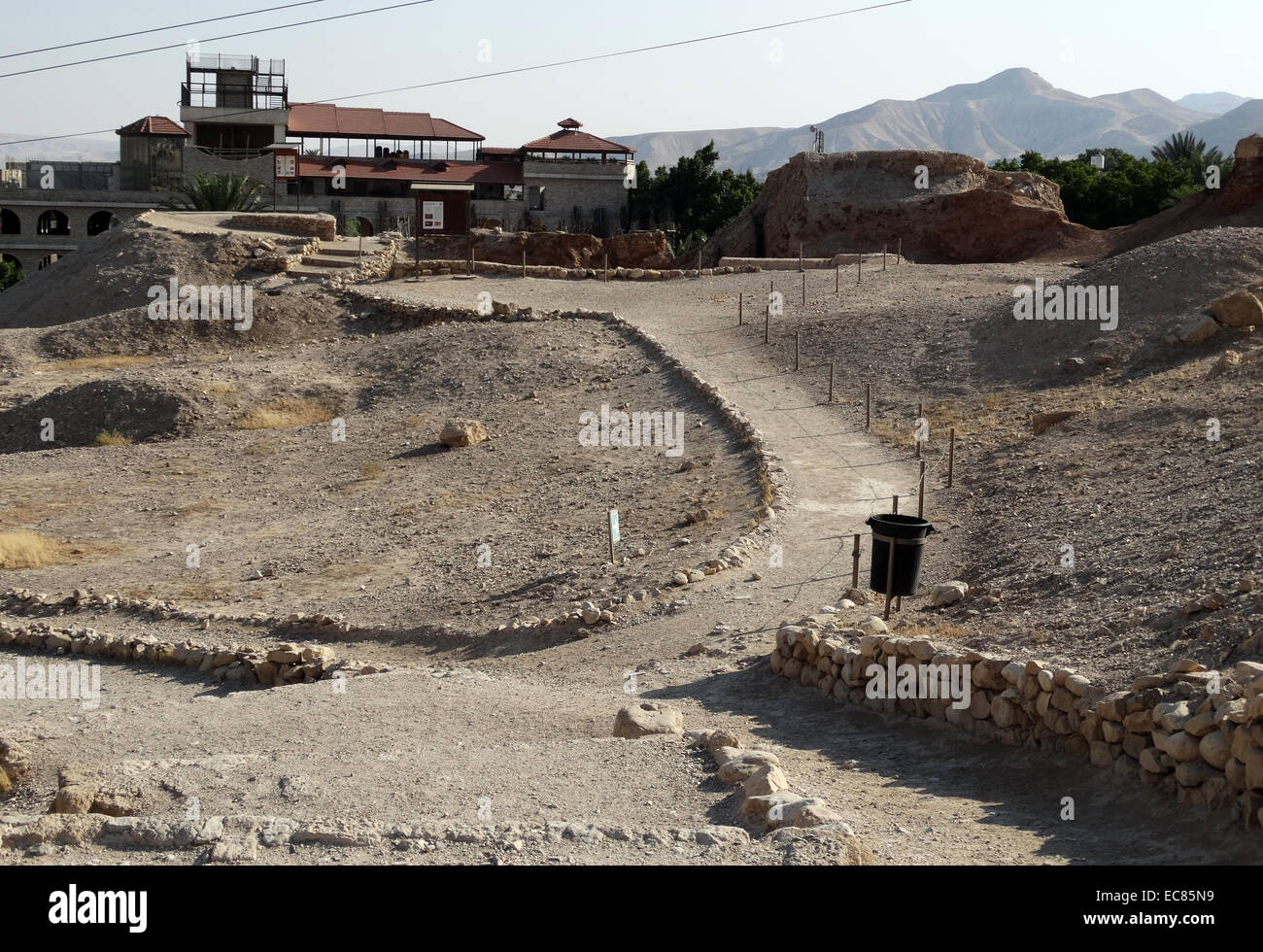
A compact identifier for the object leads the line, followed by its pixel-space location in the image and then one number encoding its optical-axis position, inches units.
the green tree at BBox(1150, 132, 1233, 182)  1930.4
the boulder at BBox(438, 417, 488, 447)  780.6
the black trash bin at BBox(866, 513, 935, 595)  421.1
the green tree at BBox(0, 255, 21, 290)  1941.4
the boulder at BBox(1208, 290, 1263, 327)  751.7
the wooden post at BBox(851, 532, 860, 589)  457.4
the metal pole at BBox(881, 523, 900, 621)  419.8
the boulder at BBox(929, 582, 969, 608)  441.1
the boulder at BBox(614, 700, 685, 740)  327.3
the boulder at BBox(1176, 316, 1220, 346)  756.0
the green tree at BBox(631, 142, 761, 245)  2322.8
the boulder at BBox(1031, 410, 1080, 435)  657.0
